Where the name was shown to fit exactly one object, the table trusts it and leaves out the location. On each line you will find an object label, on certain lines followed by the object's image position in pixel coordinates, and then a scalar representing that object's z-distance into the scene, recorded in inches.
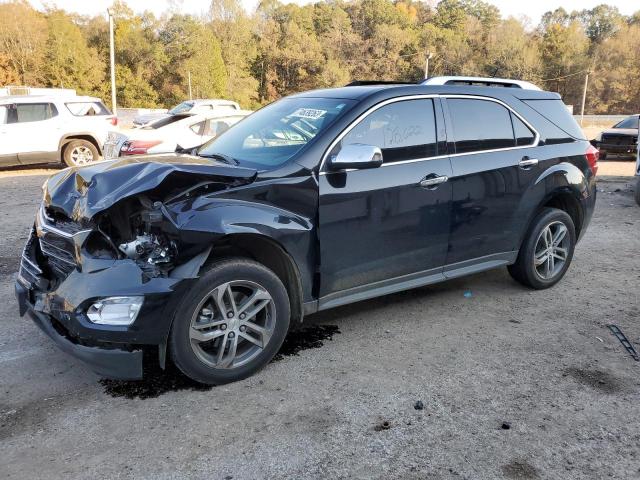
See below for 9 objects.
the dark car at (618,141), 641.6
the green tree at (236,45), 2928.2
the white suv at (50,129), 498.6
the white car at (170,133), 405.7
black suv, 124.3
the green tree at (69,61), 2196.1
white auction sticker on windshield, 160.1
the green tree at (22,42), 2074.8
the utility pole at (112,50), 1138.7
